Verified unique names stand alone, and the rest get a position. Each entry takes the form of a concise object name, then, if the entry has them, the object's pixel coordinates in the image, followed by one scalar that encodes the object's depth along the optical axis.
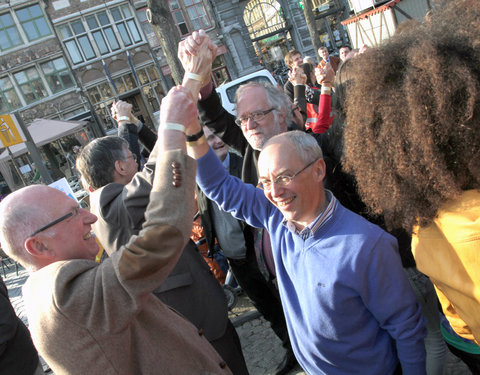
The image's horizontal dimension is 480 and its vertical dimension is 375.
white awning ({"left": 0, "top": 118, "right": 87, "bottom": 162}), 14.58
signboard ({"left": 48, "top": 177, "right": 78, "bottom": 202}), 5.58
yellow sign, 5.84
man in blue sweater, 1.31
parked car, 7.29
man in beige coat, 1.07
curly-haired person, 1.02
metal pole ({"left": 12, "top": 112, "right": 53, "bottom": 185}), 6.42
